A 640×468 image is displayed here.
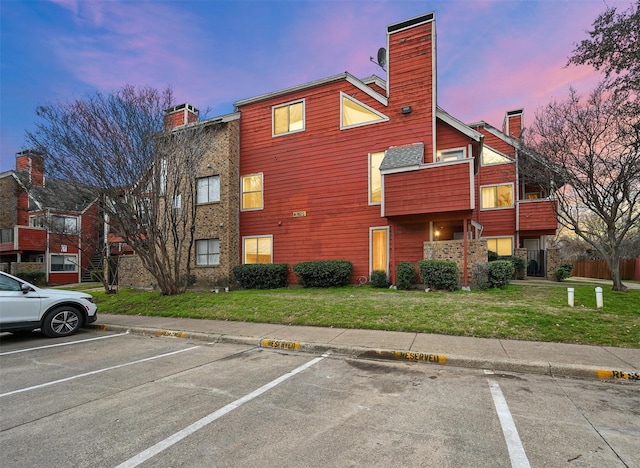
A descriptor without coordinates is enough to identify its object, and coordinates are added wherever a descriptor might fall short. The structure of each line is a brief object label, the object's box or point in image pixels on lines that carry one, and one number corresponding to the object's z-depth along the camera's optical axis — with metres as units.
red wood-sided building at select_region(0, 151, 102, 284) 17.52
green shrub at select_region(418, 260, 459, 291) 11.70
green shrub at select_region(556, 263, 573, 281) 17.27
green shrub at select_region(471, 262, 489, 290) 11.80
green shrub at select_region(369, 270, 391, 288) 13.43
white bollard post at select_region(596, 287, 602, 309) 8.50
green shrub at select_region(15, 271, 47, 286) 26.75
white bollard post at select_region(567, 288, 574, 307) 8.77
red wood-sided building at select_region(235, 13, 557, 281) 12.93
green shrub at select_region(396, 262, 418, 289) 12.62
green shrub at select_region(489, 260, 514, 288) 11.93
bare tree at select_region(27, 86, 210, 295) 11.20
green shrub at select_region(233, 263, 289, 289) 15.25
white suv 7.44
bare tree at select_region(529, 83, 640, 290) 11.02
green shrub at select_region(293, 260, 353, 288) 14.07
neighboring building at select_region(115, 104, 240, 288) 16.72
